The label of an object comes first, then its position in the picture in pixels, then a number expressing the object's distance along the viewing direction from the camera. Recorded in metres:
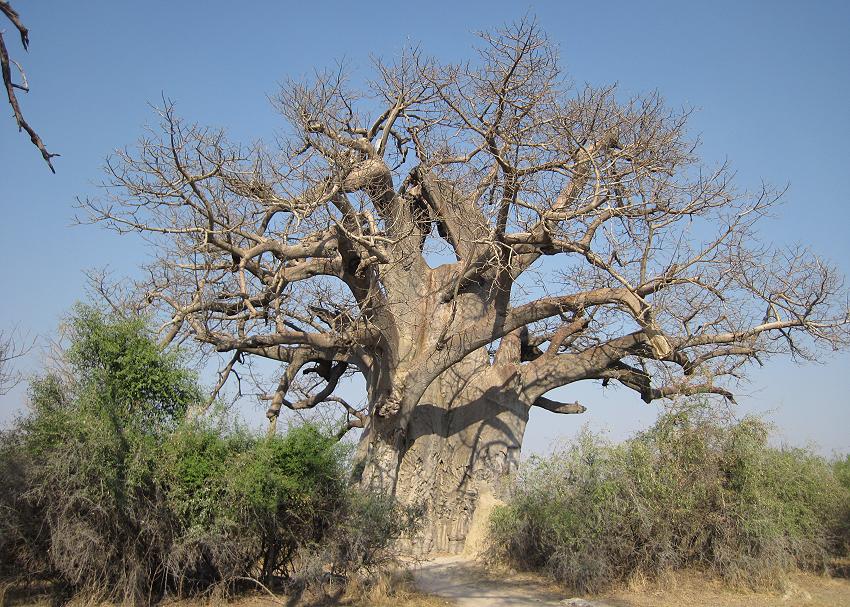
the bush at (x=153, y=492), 6.85
